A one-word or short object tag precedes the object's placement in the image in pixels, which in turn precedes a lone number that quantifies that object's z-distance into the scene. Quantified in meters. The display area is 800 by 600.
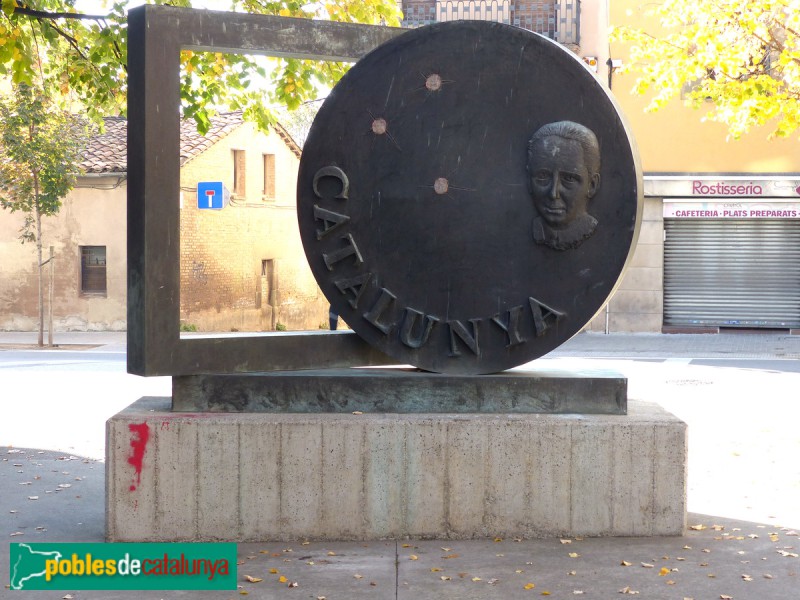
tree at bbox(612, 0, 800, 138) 12.07
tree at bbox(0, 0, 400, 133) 10.11
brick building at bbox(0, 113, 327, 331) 26.86
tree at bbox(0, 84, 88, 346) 22.38
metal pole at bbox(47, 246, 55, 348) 22.70
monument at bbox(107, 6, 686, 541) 6.03
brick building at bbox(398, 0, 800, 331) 23.77
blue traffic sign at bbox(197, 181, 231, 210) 26.97
